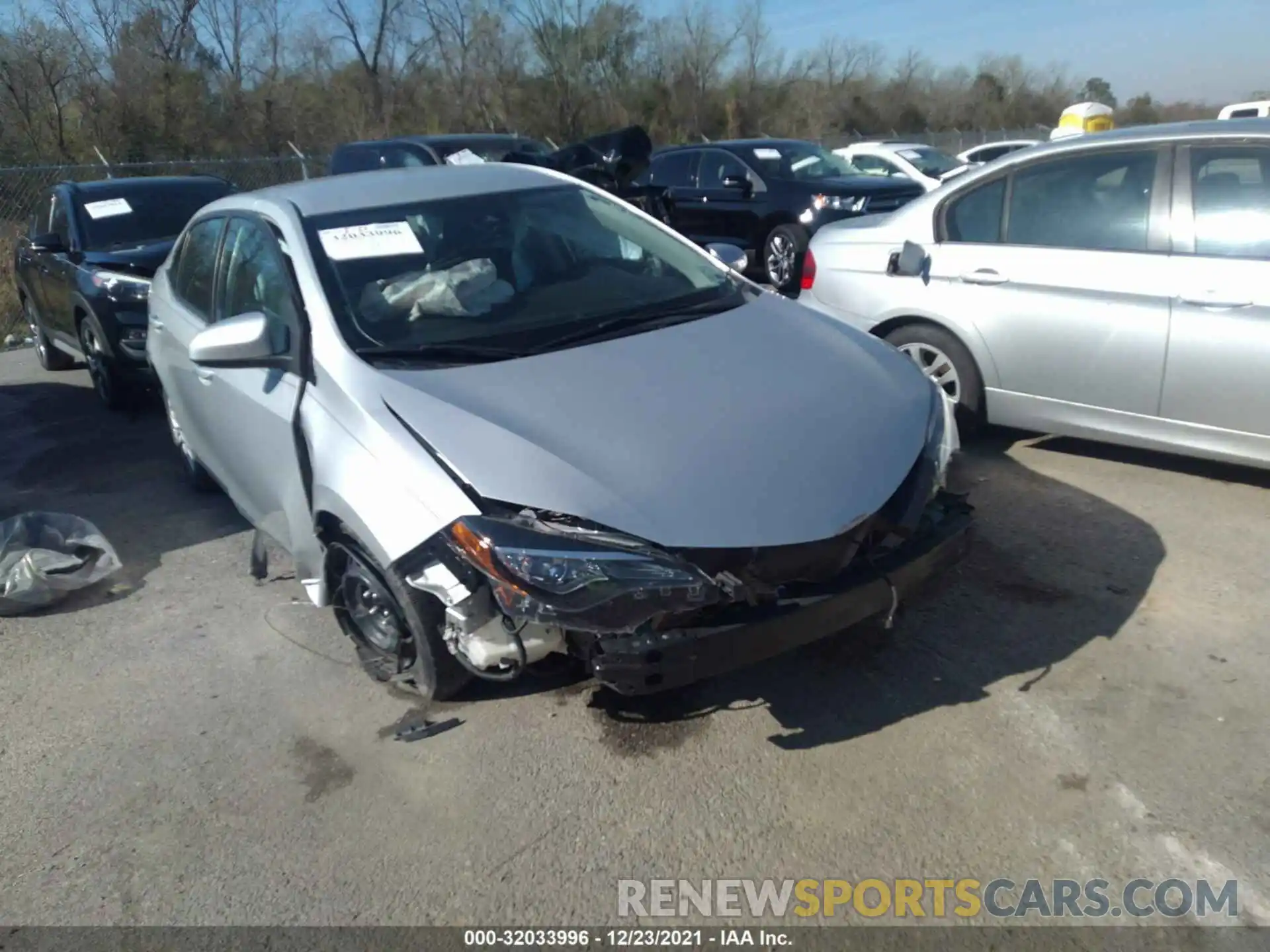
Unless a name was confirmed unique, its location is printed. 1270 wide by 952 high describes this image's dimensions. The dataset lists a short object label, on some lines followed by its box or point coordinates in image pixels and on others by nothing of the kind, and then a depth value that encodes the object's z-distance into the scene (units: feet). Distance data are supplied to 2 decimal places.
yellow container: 37.04
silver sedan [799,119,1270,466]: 14.53
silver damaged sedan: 9.14
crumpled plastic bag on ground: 14.74
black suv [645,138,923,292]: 34.91
